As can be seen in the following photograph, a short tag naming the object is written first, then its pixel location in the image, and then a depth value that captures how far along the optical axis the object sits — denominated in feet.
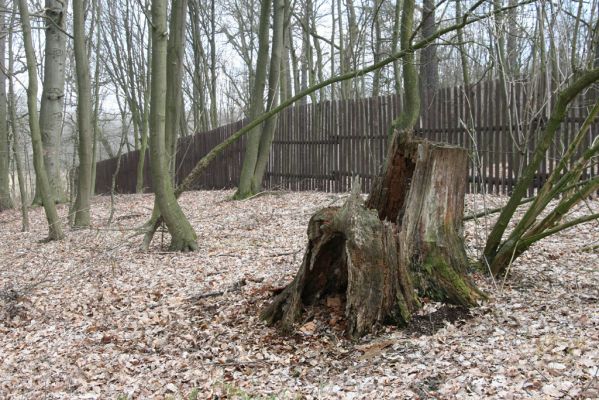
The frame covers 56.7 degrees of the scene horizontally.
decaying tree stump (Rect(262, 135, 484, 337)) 13.39
